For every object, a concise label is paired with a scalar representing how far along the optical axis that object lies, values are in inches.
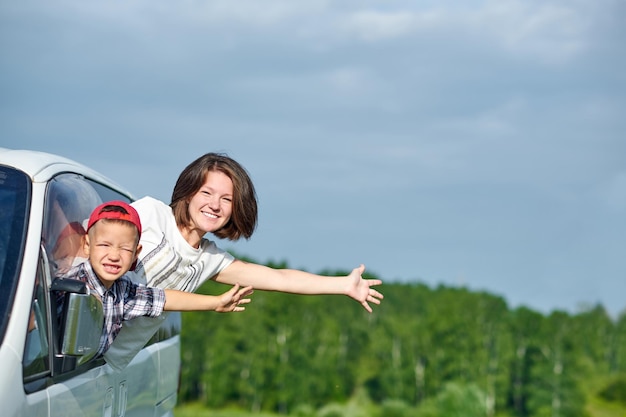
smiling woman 406.9
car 296.5
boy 343.6
